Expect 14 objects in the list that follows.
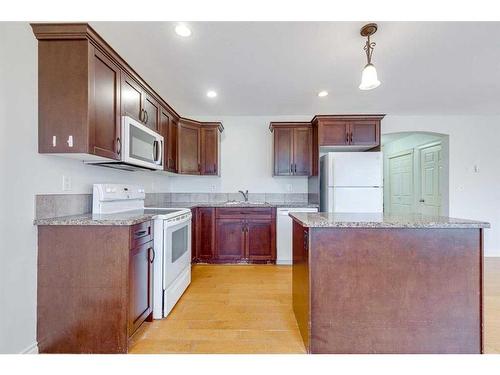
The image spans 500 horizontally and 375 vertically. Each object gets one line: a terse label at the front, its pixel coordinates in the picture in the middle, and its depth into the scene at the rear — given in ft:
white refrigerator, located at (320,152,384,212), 10.89
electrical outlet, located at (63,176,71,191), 5.90
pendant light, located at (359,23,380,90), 5.82
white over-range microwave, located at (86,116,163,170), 6.48
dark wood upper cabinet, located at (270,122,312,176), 12.32
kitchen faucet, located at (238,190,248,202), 13.43
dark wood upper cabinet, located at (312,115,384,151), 11.30
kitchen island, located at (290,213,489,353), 4.89
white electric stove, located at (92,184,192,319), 6.70
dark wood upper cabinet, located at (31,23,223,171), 5.18
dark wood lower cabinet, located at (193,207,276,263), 11.53
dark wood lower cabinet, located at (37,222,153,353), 5.12
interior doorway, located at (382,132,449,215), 13.78
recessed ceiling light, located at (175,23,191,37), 6.42
